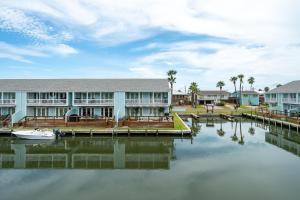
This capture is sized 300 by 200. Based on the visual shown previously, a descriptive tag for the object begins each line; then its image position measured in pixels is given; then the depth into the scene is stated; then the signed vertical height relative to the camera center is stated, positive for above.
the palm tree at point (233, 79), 66.34 +8.54
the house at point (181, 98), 67.02 +1.62
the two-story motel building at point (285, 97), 35.12 +1.05
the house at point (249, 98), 66.36 +1.56
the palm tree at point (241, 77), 64.18 +8.98
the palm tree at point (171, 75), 58.28 +8.84
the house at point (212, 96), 68.91 +2.38
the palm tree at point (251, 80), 72.47 +8.92
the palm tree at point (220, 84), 70.49 +7.12
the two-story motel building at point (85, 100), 29.52 +0.32
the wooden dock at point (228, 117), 39.58 -3.39
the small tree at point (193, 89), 58.47 +4.24
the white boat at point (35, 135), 22.45 -4.11
